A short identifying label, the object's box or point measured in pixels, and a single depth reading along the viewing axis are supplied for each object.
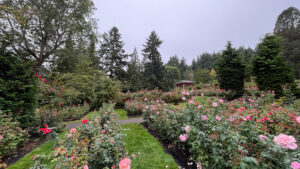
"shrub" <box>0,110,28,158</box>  2.39
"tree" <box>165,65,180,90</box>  38.61
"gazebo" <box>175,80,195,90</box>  26.18
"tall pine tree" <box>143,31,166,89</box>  21.12
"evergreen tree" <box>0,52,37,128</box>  2.94
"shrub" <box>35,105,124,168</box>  1.17
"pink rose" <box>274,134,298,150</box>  0.95
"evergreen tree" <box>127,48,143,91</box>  20.98
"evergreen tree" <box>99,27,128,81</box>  23.53
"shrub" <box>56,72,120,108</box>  6.86
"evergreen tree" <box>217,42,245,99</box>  8.64
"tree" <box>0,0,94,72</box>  7.80
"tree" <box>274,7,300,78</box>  17.58
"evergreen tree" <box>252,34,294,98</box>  7.34
